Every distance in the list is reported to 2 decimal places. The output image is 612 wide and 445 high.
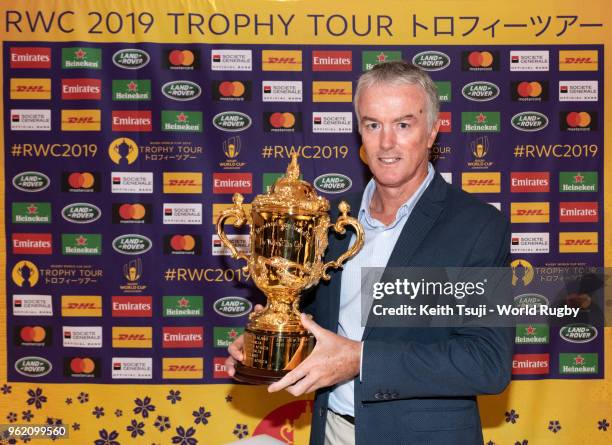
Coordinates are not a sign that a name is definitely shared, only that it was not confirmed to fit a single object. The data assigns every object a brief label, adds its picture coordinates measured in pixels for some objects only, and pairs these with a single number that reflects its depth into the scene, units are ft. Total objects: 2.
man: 4.36
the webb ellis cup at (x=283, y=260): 4.82
